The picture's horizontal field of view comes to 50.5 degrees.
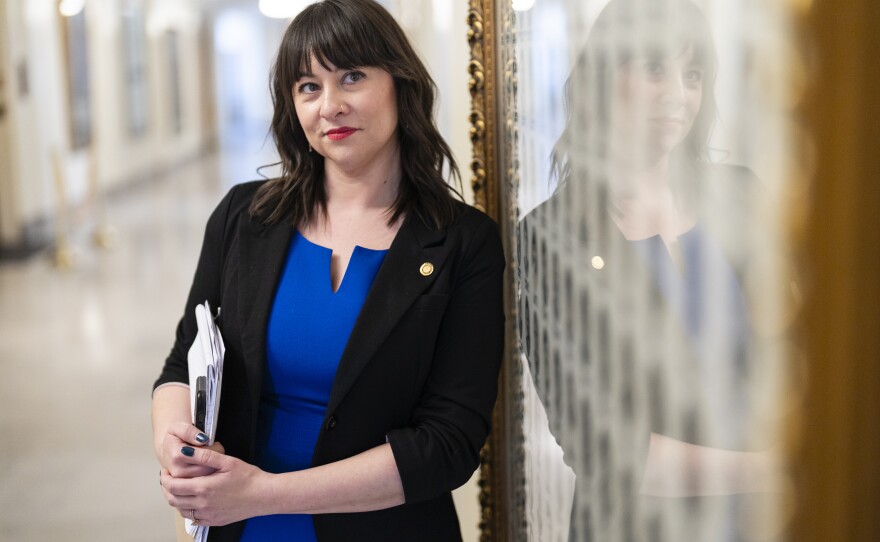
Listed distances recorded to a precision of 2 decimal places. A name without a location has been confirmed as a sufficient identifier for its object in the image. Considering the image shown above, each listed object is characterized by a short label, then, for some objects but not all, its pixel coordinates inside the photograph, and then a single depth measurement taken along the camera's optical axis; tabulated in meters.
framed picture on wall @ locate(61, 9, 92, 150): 10.78
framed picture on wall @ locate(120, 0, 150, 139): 12.41
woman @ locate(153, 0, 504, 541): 1.49
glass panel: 0.72
